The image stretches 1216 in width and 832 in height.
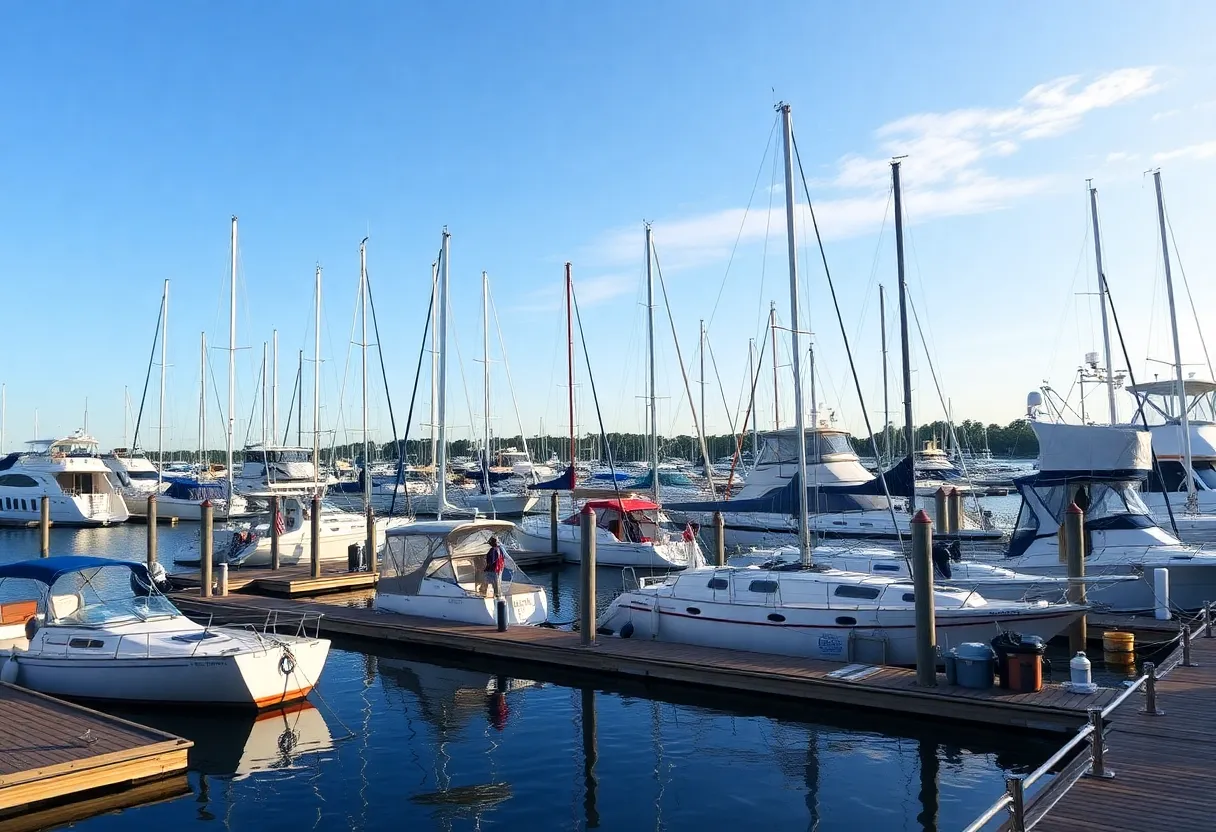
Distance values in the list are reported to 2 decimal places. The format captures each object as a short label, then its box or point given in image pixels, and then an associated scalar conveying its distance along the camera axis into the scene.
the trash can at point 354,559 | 29.61
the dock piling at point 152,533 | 30.25
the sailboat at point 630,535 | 31.75
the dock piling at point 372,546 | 29.33
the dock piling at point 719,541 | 26.55
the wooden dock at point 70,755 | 10.77
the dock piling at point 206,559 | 25.00
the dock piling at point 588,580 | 17.88
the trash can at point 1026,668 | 13.87
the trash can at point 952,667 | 14.26
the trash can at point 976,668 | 14.05
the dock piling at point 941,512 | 27.78
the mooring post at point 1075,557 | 17.17
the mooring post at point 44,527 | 33.91
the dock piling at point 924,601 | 14.09
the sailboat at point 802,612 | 16.06
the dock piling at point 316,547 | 28.03
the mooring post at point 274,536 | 30.75
